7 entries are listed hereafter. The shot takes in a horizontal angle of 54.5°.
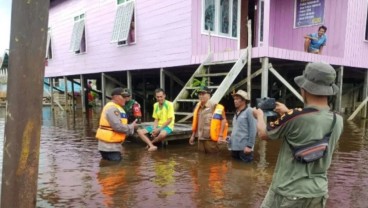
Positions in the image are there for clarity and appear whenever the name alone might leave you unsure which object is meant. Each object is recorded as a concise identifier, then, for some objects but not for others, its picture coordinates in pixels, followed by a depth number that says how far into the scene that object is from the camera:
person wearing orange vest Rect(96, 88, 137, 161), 6.09
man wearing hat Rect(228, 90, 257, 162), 6.05
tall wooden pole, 2.01
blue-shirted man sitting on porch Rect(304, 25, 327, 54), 10.70
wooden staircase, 8.73
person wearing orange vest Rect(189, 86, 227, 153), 6.67
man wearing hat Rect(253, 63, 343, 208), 2.24
